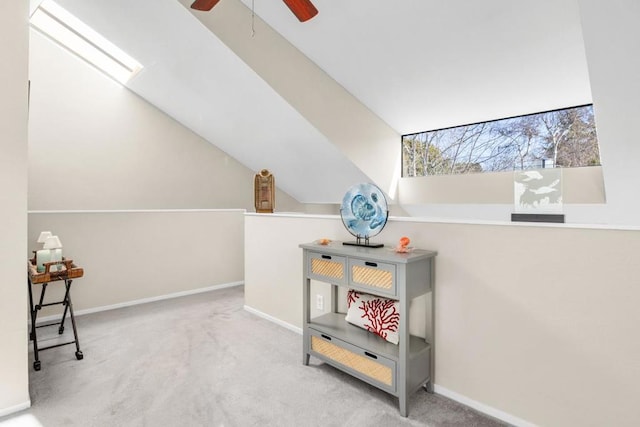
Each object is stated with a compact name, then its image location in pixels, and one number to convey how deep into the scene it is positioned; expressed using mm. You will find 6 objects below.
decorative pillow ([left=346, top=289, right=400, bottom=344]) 2124
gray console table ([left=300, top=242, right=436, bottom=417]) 1922
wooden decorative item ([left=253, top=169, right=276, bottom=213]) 3469
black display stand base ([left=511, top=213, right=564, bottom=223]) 1739
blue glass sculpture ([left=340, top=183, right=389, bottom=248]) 2266
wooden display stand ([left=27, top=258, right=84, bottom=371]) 2546
